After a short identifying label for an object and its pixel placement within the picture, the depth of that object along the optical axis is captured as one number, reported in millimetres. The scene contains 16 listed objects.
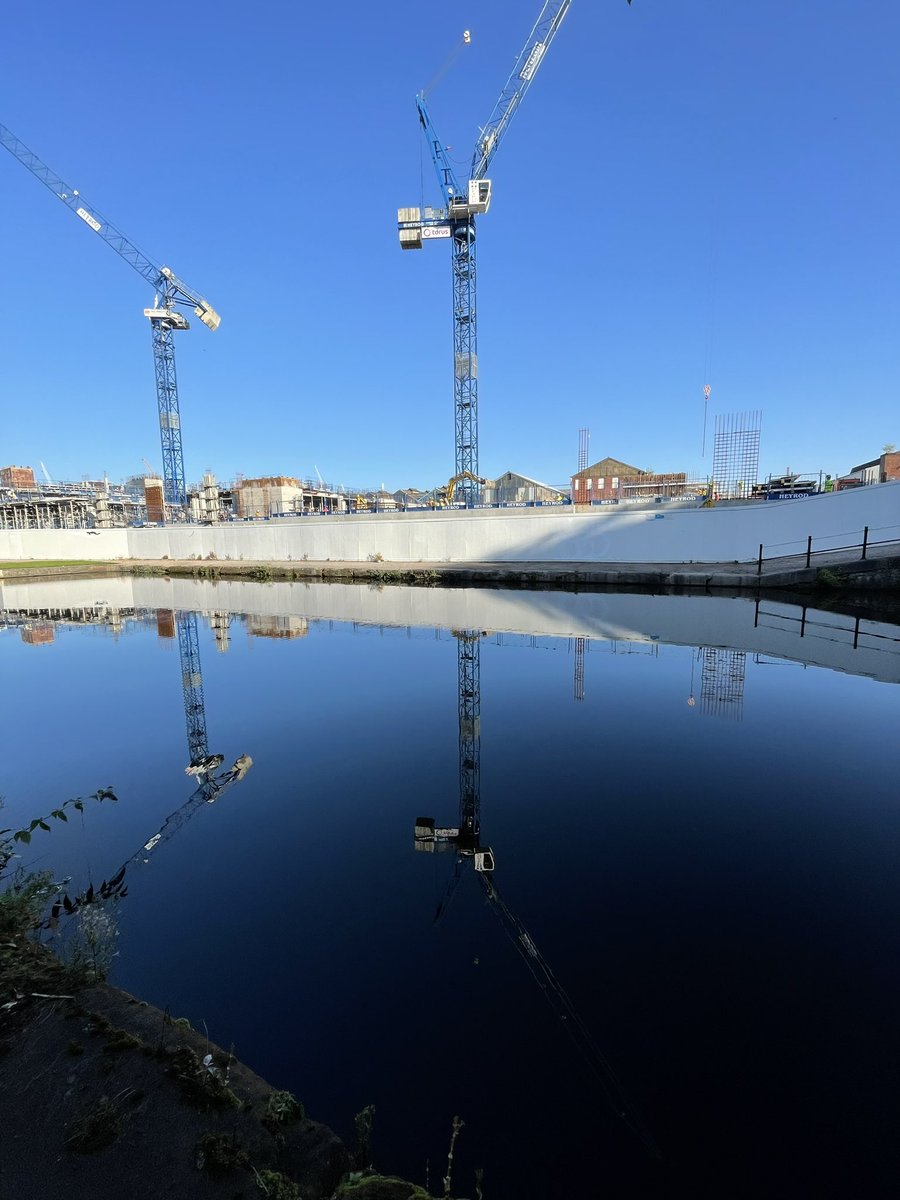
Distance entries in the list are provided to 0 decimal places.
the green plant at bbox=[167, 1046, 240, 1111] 1551
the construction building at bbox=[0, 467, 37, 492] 43700
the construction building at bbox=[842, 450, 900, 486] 30097
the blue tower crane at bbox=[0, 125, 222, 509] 39062
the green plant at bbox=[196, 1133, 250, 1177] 1357
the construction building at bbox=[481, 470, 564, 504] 25594
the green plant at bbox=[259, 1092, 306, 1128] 1505
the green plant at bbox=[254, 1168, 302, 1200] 1273
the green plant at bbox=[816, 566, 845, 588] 13234
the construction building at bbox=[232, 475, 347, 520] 51781
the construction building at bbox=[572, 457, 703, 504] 22875
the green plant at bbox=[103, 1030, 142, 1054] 1710
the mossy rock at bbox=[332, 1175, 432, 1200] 1226
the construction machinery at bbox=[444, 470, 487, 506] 27719
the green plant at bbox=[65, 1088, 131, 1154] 1425
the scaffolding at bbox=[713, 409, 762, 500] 20781
